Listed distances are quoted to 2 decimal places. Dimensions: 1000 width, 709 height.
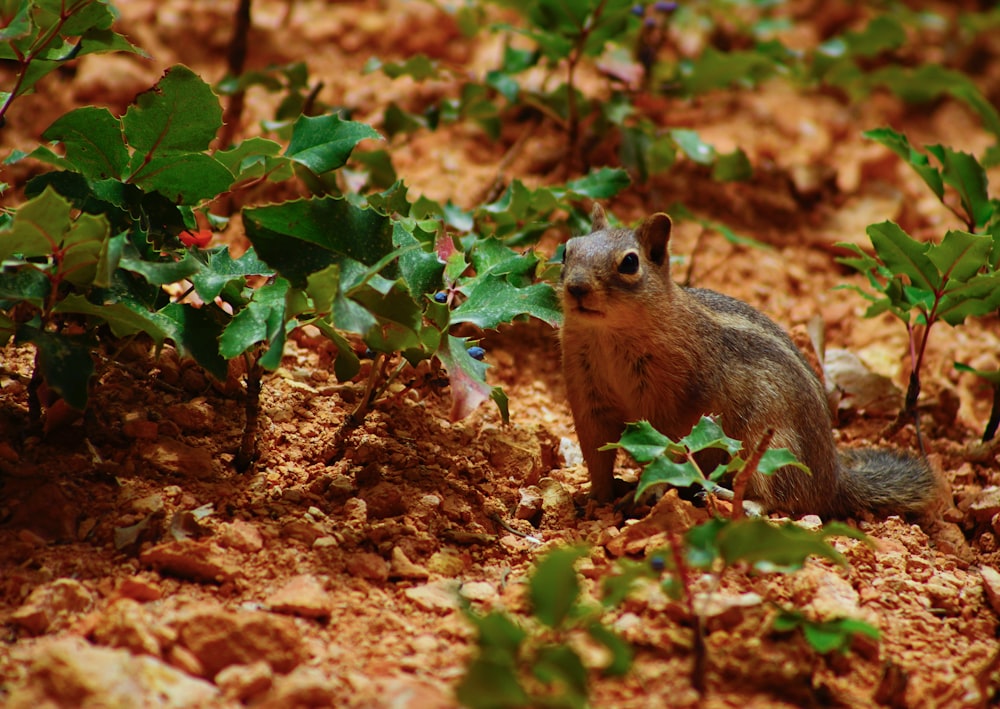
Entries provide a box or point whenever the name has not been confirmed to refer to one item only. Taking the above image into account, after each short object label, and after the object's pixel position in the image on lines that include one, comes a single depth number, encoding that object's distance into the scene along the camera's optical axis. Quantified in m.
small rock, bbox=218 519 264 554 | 5.60
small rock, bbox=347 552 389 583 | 5.64
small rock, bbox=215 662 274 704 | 4.38
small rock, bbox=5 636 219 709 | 4.06
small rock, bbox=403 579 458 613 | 5.38
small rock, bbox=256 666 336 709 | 4.26
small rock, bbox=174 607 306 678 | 4.60
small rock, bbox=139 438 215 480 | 6.16
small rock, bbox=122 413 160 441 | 6.29
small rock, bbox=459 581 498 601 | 5.52
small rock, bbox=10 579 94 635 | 4.87
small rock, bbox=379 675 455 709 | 4.14
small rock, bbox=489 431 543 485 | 7.20
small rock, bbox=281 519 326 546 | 5.82
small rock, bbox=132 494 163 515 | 5.71
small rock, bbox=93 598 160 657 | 4.59
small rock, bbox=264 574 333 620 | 5.14
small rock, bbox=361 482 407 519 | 6.25
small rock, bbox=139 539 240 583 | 5.36
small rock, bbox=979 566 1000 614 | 5.88
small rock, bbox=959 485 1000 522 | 7.35
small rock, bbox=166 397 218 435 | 6.57
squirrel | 7.31
